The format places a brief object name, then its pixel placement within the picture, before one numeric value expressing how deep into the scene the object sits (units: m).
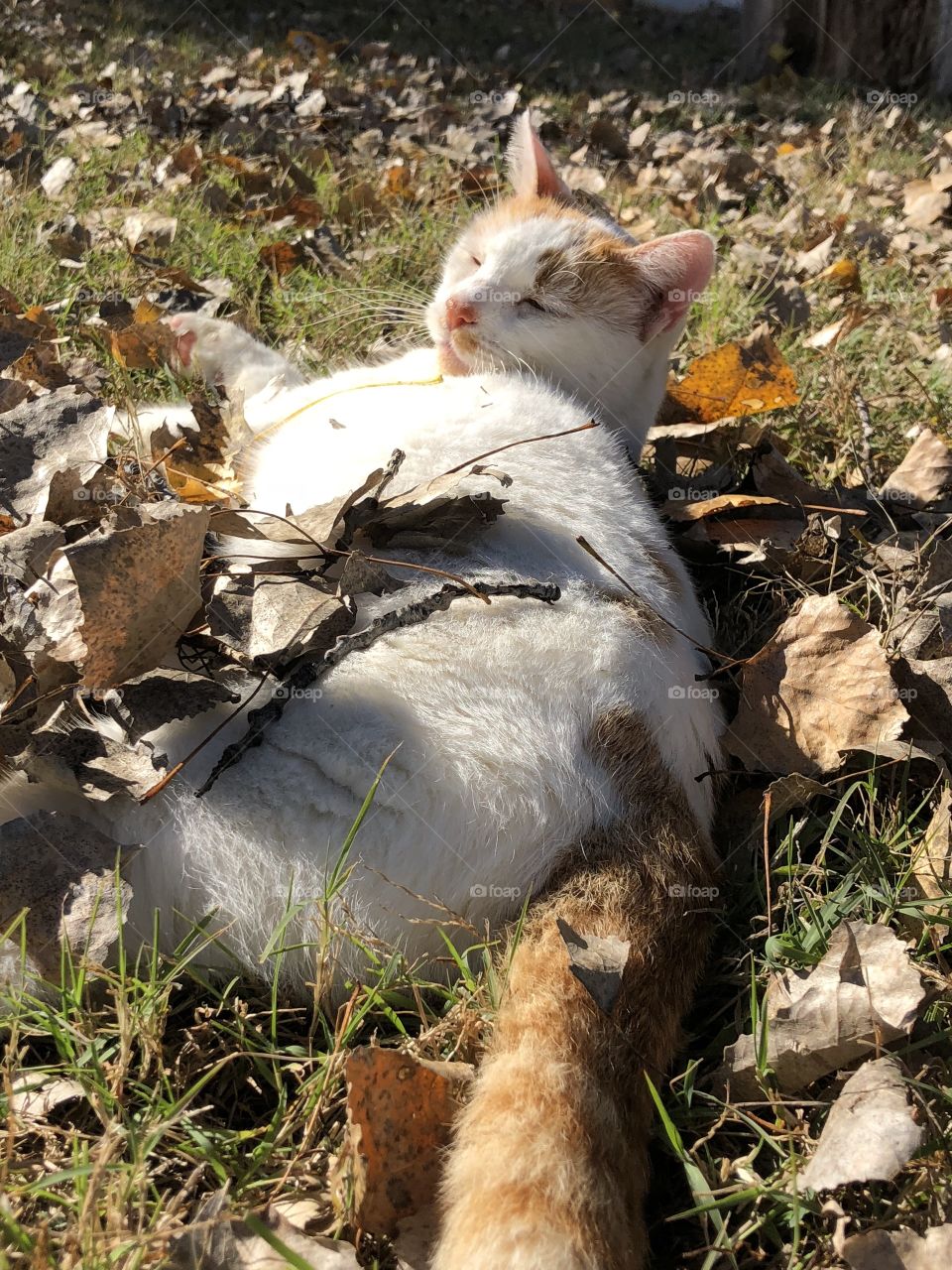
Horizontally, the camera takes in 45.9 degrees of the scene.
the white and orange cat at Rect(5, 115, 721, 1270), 0.27
